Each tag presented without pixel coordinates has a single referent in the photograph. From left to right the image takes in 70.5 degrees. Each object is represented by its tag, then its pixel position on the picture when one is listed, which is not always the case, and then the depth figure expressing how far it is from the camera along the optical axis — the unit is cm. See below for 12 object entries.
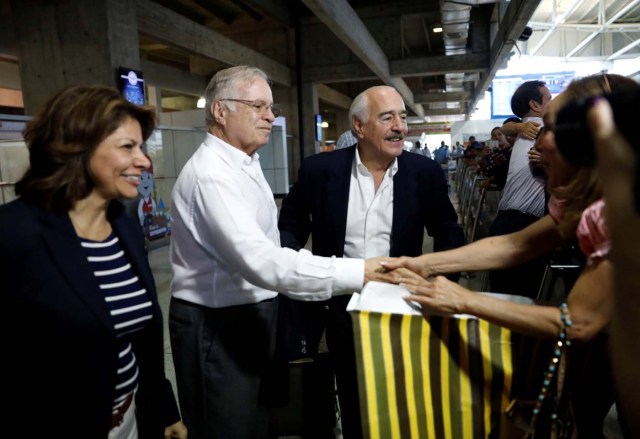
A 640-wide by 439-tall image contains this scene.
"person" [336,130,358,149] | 511
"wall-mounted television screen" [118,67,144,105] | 528
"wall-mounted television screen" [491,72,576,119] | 1437
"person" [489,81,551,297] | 290
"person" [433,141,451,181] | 1791
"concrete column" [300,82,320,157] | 1172
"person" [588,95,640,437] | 52
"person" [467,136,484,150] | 1002
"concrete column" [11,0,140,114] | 520
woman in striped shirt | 107
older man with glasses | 139
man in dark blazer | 203
